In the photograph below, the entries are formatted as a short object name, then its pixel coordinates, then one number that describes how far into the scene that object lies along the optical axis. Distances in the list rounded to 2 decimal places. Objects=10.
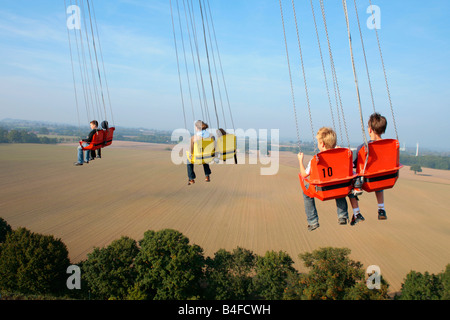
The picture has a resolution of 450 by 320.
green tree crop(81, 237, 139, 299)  27.00
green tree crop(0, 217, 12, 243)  34.28
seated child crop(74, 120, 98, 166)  15.90
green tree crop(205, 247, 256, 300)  26.83
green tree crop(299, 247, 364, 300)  23.42
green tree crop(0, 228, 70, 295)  26.56
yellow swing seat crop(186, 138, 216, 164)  11.66
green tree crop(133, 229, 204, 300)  26.33
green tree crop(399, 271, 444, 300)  24.28
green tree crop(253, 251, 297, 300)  26.47
